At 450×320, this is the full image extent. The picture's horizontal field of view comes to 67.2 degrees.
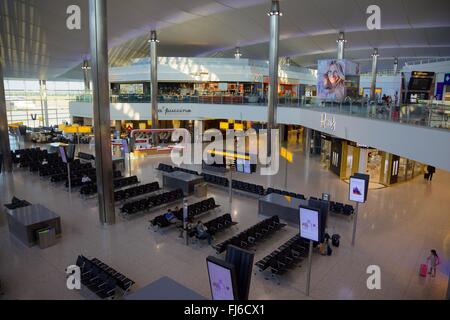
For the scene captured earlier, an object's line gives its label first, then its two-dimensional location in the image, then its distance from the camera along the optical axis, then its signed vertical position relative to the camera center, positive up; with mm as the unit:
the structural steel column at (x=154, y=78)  27842 +2158
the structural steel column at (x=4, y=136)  19031 -1927
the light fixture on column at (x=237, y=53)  37638 +5729
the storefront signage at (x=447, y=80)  23462 +1859
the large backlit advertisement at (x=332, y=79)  19078 +1511
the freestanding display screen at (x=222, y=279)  5461 -2873
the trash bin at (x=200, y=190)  15664 -3925
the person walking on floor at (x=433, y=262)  9133 -4144
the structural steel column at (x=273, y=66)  19094 +2224
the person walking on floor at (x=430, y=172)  19812 -3783
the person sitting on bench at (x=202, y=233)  10711 -4020
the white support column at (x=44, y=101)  45906 +221
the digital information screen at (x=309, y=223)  7605 -2663
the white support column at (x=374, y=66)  35519 +4292
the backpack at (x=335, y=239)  10695 -4169
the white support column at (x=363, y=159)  18845 -2910
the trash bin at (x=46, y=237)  10297 -4079
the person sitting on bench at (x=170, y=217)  11695 -3852
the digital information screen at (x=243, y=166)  14617 -2651
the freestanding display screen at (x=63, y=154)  14969 -2263
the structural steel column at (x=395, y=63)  44550 +5691
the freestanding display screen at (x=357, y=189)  10448 -2567
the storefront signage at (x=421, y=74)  16688 +1590
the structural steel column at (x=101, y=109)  11703 -203
